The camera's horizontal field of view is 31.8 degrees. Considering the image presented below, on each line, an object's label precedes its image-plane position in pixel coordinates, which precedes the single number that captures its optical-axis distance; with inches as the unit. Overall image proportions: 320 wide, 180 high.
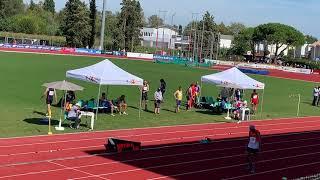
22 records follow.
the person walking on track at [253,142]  622.2
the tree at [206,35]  4515.3
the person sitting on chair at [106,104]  1050.3
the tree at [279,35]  5305.1
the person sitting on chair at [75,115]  857.5
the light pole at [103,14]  3622.0
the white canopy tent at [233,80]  1167.6
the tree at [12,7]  5812.0
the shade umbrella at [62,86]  856.9
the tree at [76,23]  4232.3
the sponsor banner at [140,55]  3878.0
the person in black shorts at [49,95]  911.7
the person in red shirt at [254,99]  1272.1
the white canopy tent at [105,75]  967.0
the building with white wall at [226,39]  7450.8
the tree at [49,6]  7537.4
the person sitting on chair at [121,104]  1077.1
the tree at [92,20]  4461.1
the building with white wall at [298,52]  7302.2
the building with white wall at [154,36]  6356.3
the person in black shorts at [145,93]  1137.4
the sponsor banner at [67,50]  3624.5
